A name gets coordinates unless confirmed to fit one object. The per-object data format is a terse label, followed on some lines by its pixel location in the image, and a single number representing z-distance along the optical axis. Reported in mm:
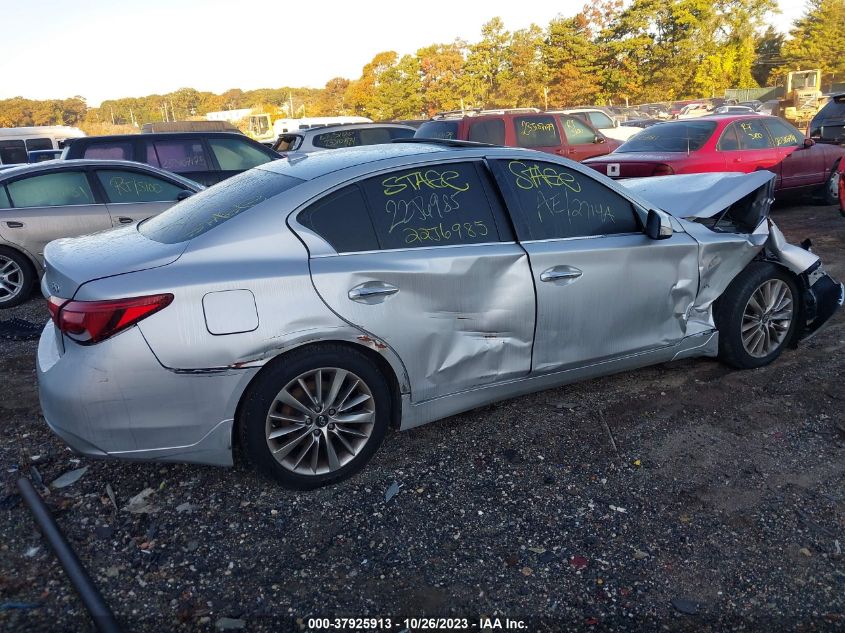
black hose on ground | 2424
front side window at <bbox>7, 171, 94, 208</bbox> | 7089
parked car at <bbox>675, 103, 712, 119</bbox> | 32875
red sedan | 9181
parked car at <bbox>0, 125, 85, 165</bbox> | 20203
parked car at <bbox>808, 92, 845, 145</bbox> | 12227
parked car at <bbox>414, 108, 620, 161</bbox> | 11742
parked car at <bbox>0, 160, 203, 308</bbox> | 6984
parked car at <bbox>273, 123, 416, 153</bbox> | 13172
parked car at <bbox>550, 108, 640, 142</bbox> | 18484
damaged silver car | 2840
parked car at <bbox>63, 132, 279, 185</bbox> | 9602
